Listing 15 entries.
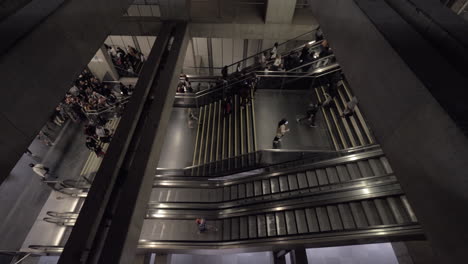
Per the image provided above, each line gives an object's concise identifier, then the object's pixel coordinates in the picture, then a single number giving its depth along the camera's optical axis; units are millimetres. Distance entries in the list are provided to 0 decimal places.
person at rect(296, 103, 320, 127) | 7121
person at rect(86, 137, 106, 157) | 7398
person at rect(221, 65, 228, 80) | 8380
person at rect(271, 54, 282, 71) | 8213
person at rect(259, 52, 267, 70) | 8536
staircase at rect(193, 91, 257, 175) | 7139
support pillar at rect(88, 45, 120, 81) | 10930
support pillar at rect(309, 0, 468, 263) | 1559
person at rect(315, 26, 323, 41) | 7873
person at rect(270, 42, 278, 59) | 8716
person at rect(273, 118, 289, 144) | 6097
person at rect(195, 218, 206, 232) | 5398
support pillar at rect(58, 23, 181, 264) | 2893
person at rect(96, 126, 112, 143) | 7543
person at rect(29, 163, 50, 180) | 7068
